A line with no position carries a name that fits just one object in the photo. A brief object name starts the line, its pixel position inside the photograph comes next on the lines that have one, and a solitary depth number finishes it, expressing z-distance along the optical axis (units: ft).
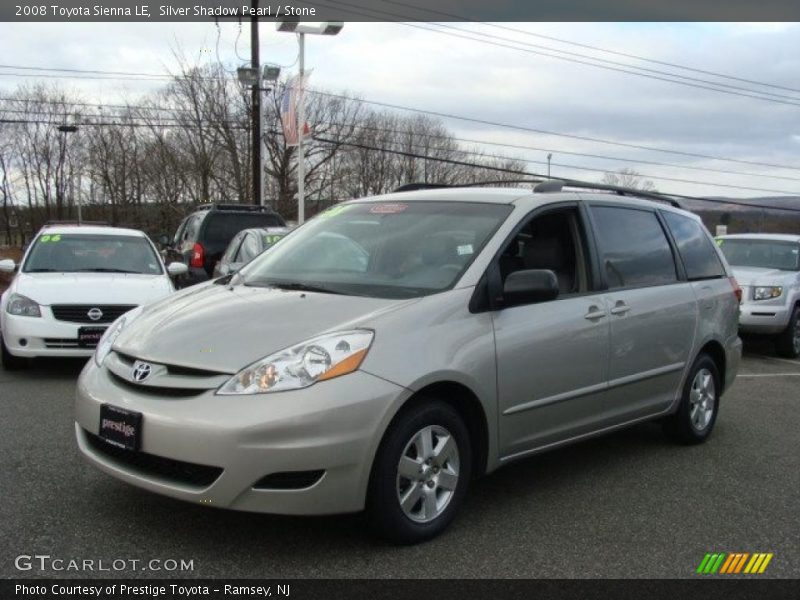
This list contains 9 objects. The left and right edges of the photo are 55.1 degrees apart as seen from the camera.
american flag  69.67
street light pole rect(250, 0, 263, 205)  73.72
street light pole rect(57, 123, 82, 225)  136.83
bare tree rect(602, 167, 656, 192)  215.10
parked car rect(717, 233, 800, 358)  35.78
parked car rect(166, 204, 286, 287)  43.07
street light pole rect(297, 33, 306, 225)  67.90
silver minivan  10.66
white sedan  24.18
